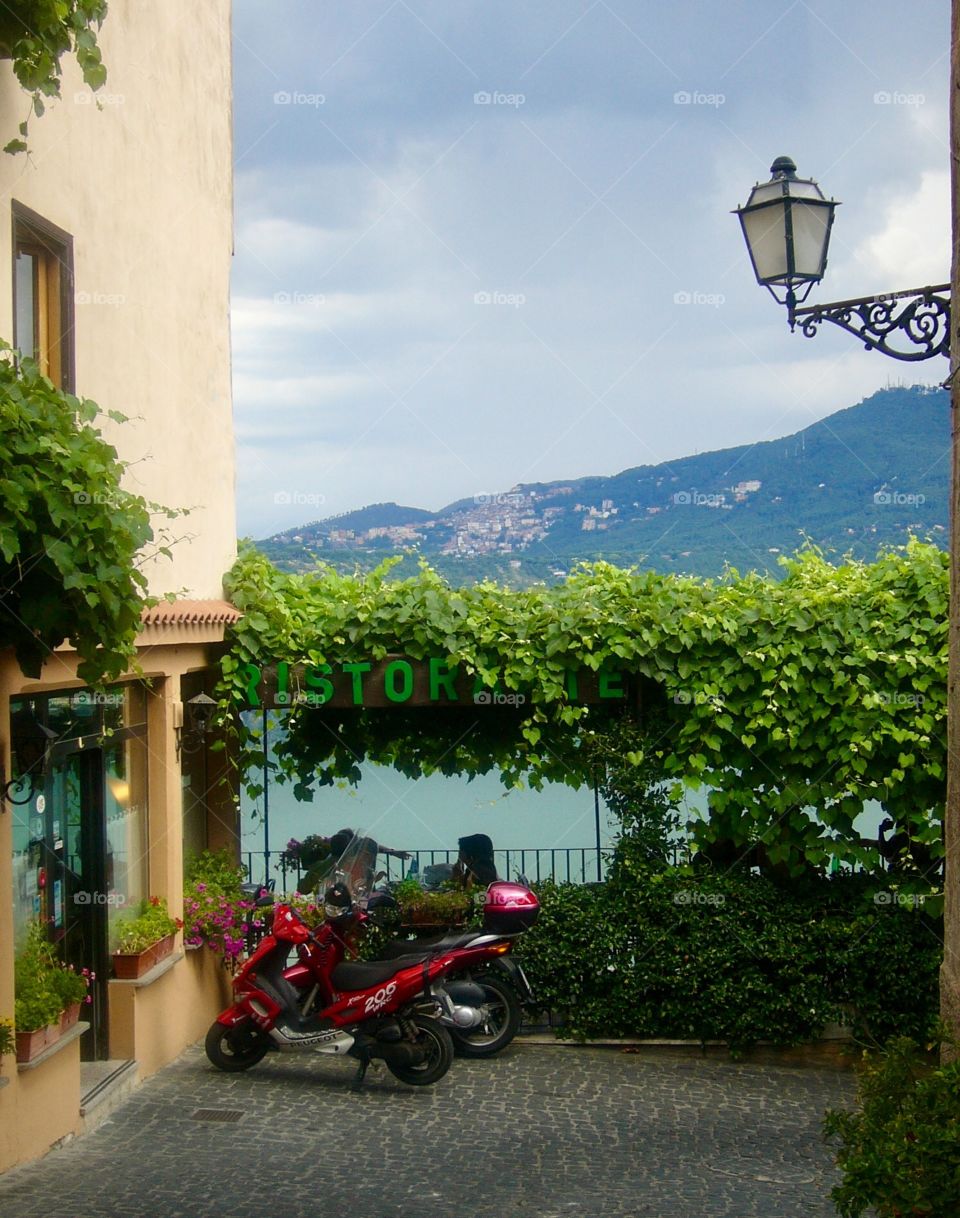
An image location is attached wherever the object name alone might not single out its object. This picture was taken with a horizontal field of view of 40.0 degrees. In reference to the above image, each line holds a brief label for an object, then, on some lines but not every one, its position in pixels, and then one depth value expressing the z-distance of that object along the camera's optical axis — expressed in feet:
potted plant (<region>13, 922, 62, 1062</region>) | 22.99
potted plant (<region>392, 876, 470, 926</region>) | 34.58
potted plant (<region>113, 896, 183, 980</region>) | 29.68
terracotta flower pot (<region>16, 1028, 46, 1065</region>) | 22.82
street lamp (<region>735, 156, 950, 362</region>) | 23.52
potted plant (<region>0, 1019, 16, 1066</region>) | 21.91
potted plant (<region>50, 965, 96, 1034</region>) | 24.85
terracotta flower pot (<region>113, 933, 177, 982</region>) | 29.60
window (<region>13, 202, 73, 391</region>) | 25.07
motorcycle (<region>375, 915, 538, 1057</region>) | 31.58
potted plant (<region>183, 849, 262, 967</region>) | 33.91
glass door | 27.66
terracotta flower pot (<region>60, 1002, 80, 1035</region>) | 24.79
